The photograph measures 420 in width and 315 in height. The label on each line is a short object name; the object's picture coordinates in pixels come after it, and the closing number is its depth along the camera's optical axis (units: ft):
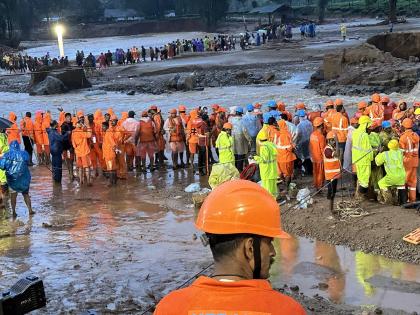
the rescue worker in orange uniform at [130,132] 51.44
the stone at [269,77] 120.06
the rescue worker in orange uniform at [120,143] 49.03
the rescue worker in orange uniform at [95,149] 51.62
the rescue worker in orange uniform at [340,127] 45.70
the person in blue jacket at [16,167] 39.06
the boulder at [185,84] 118.62
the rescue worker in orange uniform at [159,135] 53.31
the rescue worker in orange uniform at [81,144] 48.96
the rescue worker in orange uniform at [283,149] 40.96
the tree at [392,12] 223.81
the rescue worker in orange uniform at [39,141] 59.70
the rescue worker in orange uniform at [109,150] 48.60
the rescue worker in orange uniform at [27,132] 60.18
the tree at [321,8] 273.27
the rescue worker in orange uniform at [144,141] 52.19
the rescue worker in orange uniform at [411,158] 35.89
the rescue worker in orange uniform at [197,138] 50.24
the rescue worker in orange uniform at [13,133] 56.08
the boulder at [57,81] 129.49
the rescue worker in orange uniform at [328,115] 46.12
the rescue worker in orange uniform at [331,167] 35.51
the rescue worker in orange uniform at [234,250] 7.54
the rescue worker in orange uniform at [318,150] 39.19
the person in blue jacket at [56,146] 50.90
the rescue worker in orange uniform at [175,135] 51.78
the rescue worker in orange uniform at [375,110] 48.65
